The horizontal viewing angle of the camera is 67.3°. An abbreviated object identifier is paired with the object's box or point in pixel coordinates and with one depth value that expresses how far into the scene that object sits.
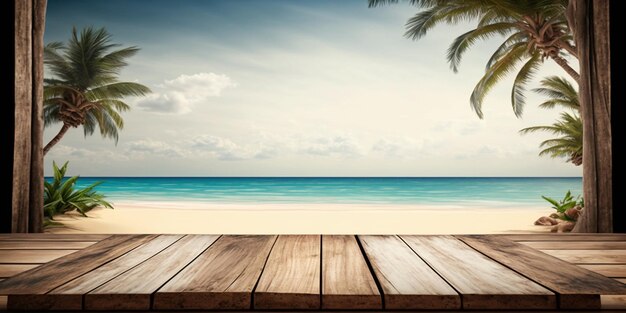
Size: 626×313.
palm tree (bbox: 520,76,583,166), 9.01
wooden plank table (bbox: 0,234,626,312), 1.30
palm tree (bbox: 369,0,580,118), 6.88
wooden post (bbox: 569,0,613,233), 3.14
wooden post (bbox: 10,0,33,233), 2.94
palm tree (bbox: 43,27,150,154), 10.96
